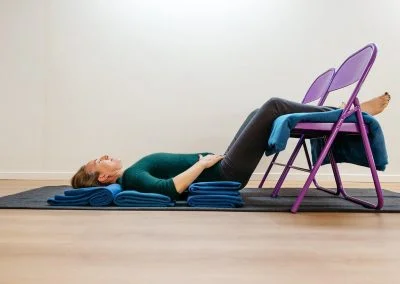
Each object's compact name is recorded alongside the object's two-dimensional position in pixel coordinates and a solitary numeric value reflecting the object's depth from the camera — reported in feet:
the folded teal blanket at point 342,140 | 5.07
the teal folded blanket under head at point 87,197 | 5.64
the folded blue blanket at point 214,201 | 5.57
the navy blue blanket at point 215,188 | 5.66
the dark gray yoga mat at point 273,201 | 5.37
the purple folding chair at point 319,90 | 7.10
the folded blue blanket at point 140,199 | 5.58
